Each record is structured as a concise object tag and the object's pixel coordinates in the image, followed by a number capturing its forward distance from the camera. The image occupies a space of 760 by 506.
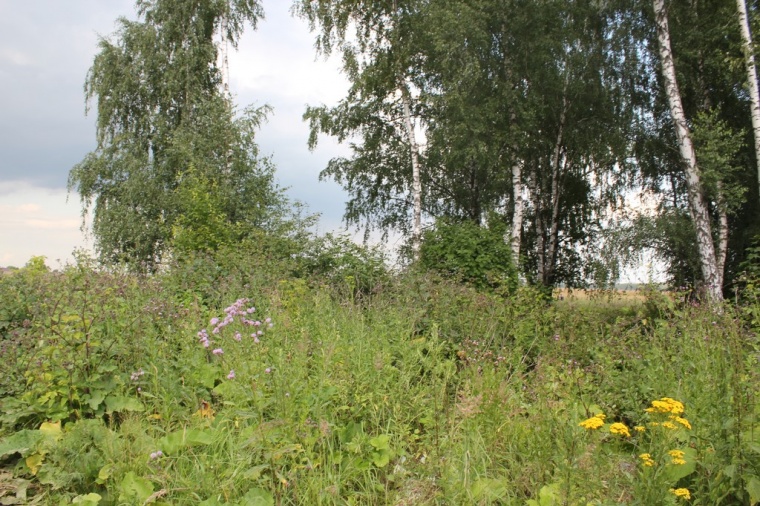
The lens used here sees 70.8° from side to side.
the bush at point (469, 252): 12.09
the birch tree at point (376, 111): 14.87
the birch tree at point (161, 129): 15.53
